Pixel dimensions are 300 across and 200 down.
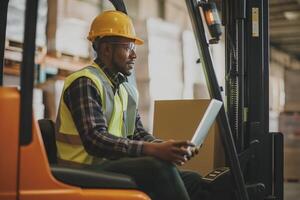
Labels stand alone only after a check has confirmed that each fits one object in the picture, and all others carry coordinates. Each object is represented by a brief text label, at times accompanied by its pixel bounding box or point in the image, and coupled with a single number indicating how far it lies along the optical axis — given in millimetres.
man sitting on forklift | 2117
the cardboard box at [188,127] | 3338
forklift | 1811
